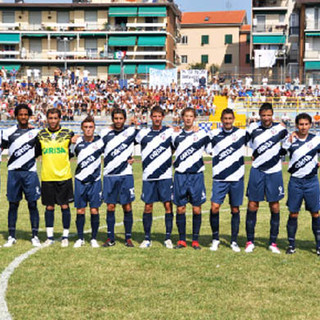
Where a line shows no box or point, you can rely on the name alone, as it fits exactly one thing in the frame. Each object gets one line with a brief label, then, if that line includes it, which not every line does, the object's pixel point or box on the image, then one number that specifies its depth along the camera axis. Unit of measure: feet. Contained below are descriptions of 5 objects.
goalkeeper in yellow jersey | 28.94
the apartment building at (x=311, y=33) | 175.11
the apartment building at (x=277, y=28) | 190.08
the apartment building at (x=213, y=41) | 238.27
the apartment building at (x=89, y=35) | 196.65
